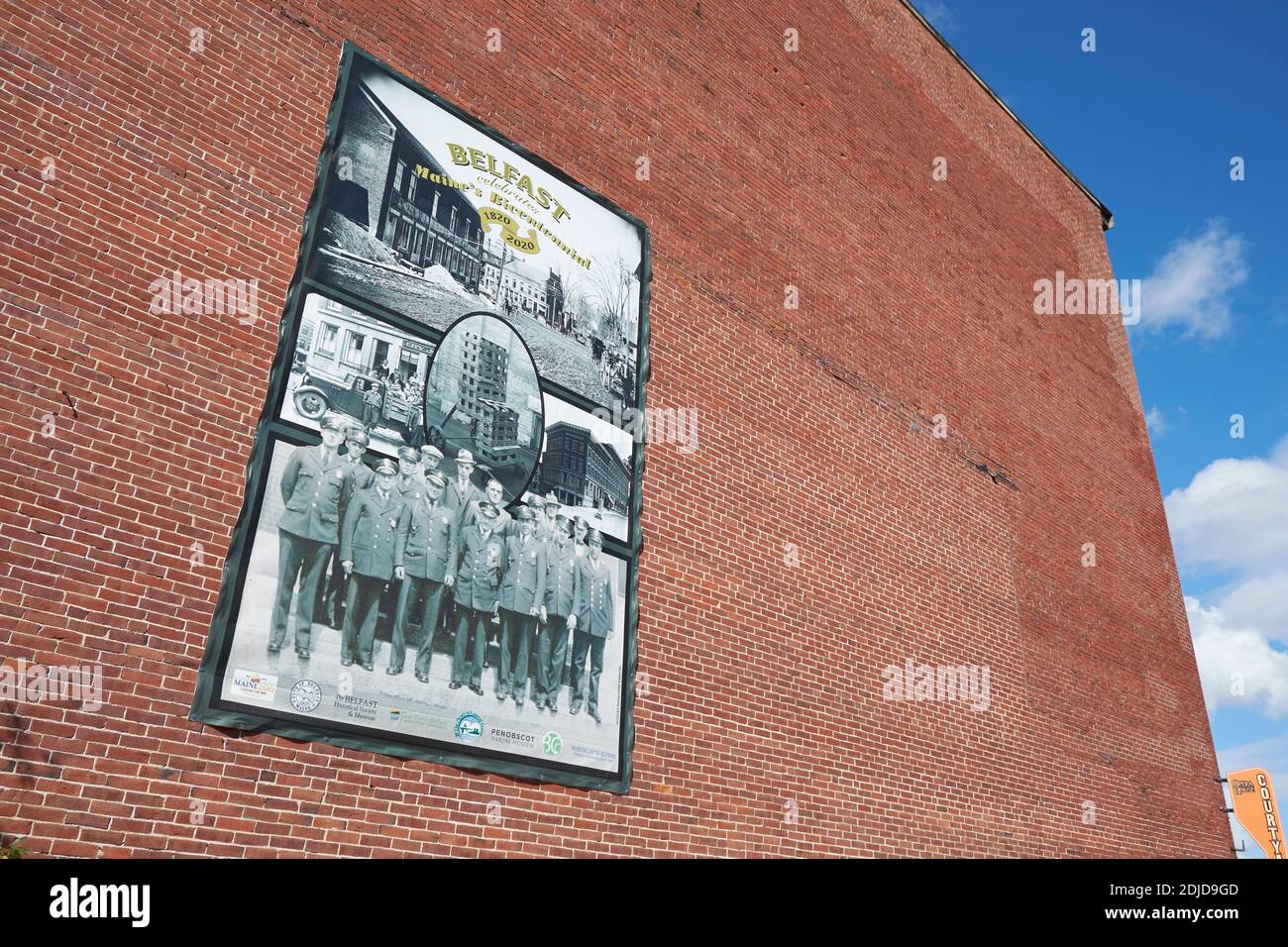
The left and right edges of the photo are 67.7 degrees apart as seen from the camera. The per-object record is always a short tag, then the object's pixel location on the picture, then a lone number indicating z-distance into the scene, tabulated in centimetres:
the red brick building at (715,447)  496
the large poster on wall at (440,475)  546
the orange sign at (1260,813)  1817
